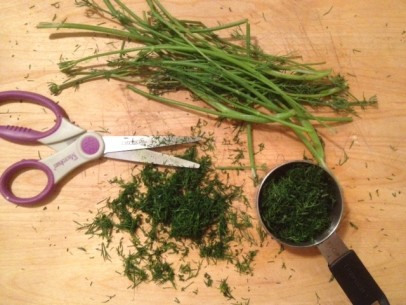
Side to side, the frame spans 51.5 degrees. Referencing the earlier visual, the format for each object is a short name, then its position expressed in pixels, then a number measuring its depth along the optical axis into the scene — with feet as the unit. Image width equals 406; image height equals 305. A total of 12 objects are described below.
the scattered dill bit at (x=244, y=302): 1.21
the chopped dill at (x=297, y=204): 1.18
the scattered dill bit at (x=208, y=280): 1.21
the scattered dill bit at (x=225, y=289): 1.21
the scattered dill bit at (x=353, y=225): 1.27
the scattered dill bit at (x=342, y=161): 1.28
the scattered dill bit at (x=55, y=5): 1.25
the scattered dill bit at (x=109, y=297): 1.20
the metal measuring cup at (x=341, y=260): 1.16
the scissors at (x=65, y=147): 1.17
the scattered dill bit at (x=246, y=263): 1.22
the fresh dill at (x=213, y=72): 1.18
